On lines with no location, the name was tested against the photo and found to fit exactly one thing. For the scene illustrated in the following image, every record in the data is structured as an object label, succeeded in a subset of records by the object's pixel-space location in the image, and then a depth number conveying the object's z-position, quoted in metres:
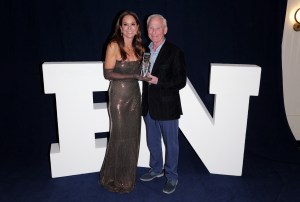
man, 2.28
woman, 2.27
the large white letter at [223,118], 2.73
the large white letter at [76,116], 2.69
